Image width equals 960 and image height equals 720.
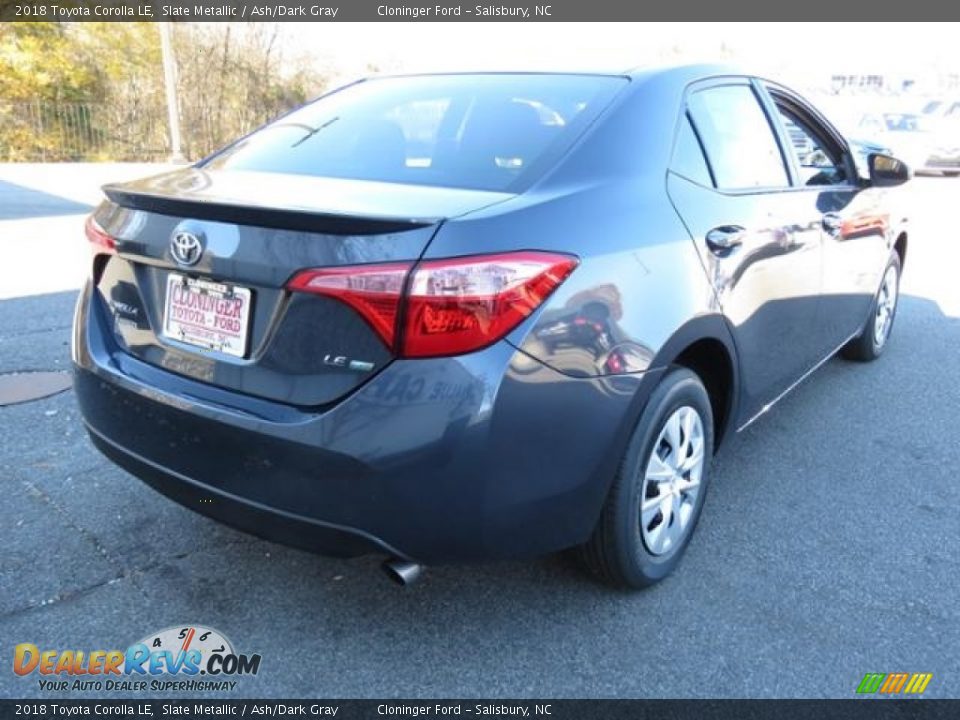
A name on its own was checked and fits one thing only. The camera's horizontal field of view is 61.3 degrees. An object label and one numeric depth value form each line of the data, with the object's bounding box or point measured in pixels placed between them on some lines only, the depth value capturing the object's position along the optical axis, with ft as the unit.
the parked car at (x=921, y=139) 60.18
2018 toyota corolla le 6.18
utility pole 54.75
